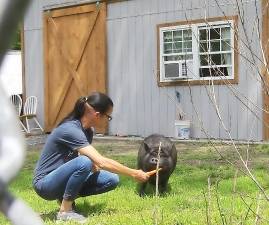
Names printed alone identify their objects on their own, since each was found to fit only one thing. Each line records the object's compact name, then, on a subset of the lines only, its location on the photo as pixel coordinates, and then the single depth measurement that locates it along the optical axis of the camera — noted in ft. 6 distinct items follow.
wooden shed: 40.16
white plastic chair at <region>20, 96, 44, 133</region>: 52.80
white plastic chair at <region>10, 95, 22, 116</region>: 57.52
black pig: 20.38
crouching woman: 16.20
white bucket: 42.01
